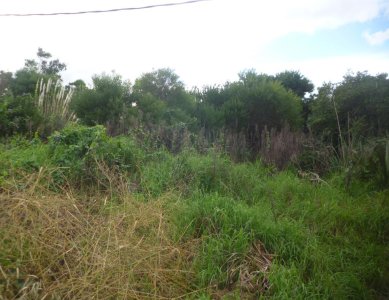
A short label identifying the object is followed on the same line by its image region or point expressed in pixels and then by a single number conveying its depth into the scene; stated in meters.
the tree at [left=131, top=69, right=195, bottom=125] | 8.71
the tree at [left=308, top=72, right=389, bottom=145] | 7.29
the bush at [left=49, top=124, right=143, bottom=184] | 4.31
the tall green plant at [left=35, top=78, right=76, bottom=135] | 7.55
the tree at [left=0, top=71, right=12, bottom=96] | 18.25
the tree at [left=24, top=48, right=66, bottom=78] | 29.92
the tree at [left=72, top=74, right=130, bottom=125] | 8.53
